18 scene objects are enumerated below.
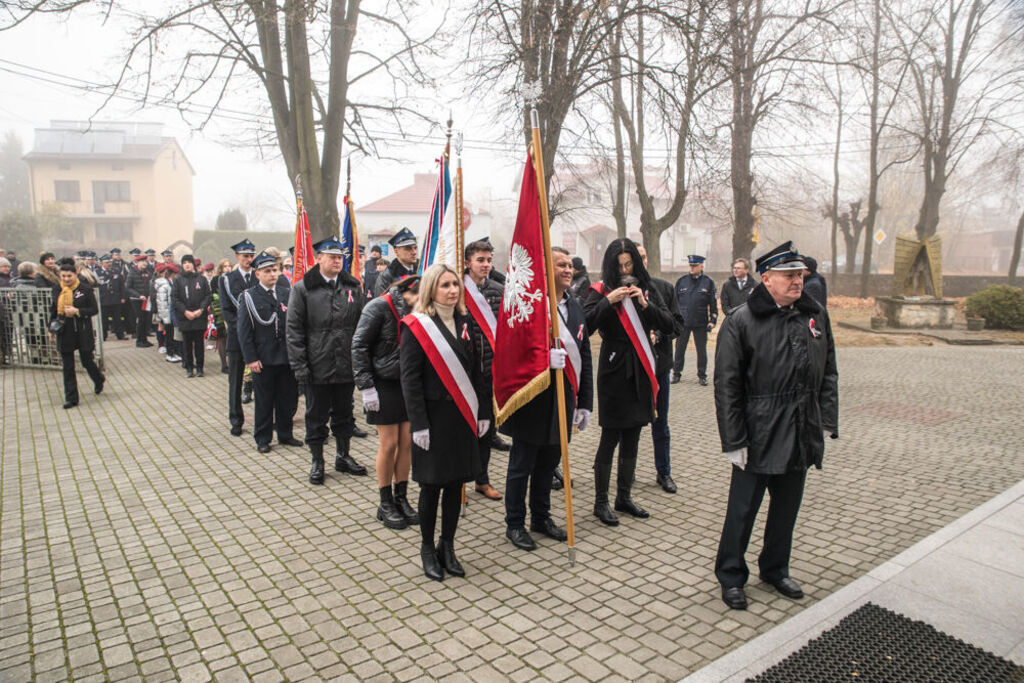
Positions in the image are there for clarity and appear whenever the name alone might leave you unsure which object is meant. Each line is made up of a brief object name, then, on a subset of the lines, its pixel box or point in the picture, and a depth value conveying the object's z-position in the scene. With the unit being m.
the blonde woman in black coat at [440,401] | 4.07
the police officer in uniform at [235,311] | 7.94
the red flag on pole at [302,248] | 7.91
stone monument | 20.19
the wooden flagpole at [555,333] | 4.33
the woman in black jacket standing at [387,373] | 5.11
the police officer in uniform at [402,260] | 6.21
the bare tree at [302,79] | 13.61
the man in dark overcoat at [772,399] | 3.84
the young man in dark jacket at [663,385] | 5.53
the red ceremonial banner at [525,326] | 4.35
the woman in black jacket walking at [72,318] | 9.12
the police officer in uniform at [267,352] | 7.05
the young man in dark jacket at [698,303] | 10.71
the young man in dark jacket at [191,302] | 11.09
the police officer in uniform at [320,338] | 6.22
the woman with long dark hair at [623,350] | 5.11
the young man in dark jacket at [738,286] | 10.34
